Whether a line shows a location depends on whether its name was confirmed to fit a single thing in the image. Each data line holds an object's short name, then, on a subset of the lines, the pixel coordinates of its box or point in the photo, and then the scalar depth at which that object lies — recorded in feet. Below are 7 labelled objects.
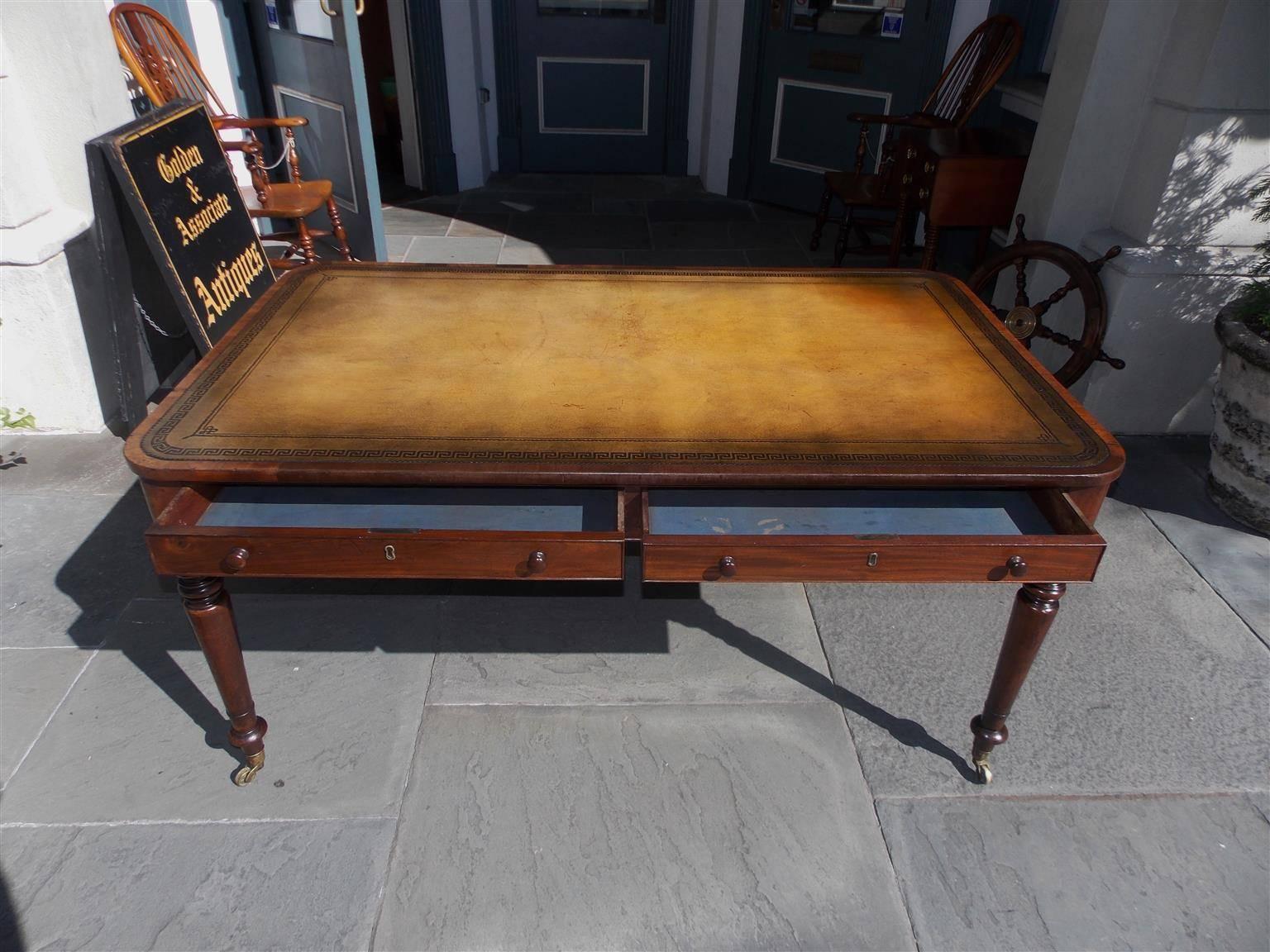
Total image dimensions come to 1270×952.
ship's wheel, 11.78
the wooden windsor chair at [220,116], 13.42
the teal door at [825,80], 18.08
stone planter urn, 10.10
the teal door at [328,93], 14.30
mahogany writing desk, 5.77
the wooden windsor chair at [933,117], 15.65
